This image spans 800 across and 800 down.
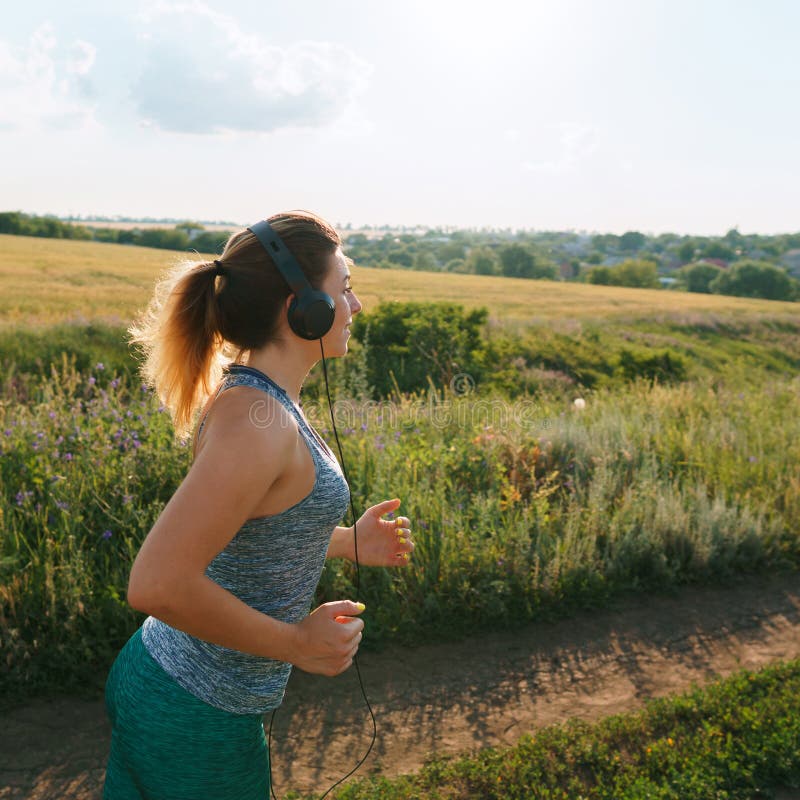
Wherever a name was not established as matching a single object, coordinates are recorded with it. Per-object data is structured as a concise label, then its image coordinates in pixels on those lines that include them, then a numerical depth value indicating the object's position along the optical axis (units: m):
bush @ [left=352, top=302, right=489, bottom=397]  13.51
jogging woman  1.44
